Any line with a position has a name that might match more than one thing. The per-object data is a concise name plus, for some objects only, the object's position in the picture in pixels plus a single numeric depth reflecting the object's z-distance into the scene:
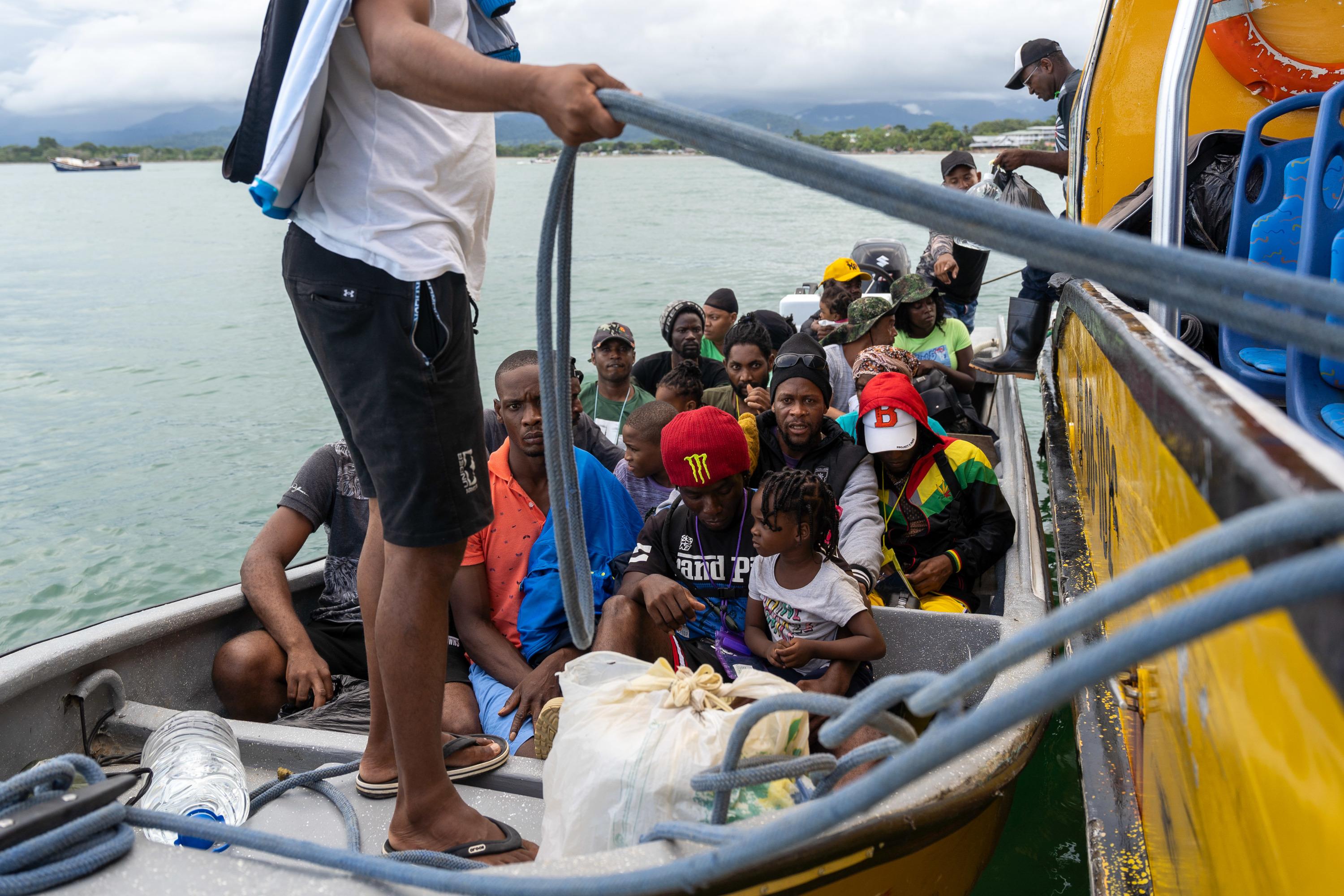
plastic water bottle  2.10
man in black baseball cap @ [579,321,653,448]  5.05
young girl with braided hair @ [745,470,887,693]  2.37
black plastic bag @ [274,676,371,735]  2.75
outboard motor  7.20
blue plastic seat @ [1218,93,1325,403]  2.32
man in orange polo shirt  2.79
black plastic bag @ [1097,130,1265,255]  2.69
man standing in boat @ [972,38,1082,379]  4.45
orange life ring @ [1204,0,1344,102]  3.25
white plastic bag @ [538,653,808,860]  1.60
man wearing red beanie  2.57
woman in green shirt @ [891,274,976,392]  5.57
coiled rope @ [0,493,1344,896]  0.70
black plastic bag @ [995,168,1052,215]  5.93
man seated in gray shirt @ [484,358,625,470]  3.69
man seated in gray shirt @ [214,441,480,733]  2.92
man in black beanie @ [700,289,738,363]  6.11
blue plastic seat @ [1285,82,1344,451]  1.97
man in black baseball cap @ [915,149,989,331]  6.48
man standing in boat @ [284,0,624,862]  1.57
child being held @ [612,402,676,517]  3.45
